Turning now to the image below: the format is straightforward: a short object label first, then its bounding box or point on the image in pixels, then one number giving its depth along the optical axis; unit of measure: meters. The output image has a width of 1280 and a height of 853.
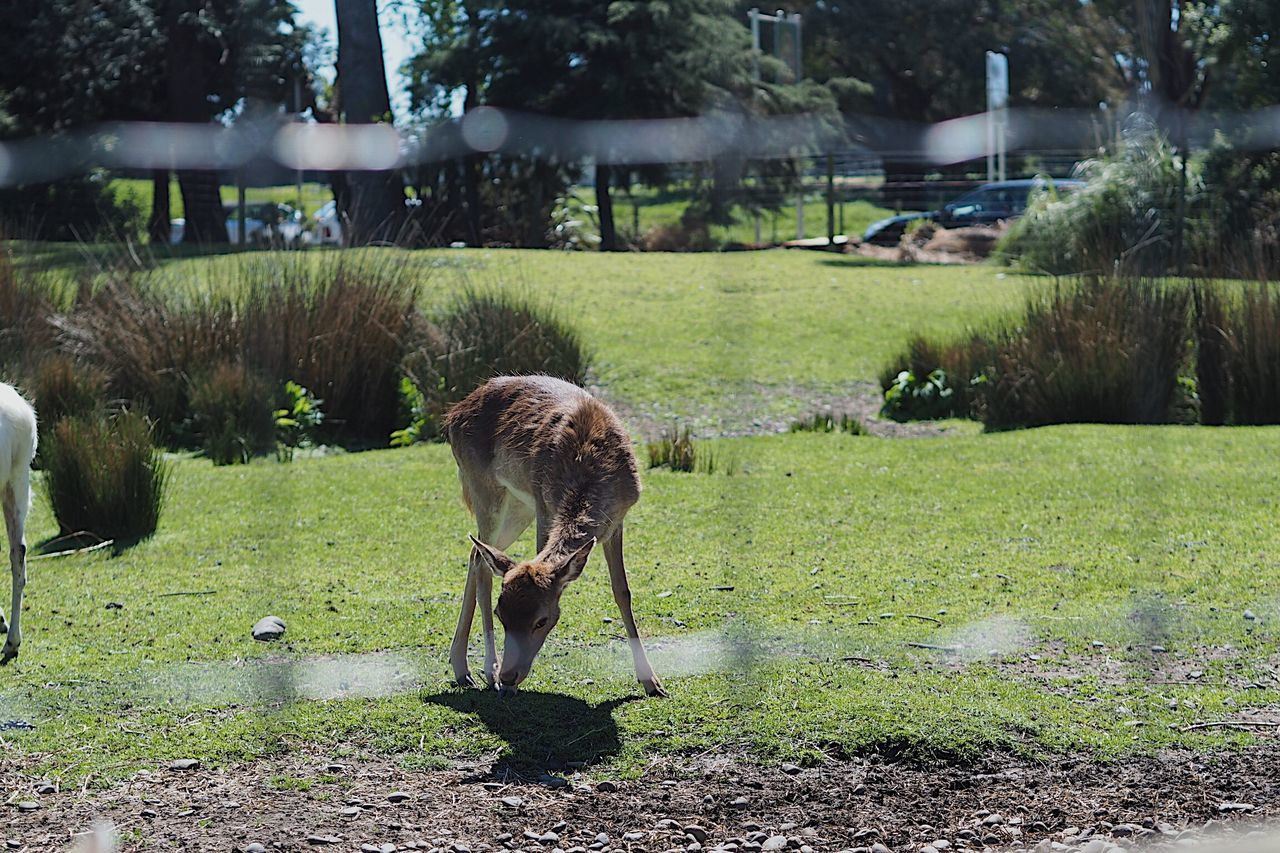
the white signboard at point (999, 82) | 39.22
